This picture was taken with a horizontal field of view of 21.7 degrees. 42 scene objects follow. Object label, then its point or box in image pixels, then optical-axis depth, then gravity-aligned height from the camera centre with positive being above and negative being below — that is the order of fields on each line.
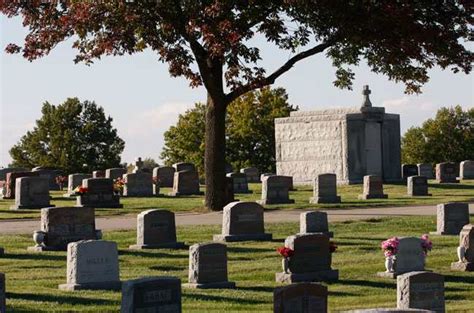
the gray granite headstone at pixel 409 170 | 55.78 +1.74
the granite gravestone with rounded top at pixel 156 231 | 24.89 -0.40
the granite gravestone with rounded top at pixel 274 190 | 39.06 +0.64
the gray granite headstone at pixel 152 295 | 13.93 -0.96
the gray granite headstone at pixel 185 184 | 45.47 +1.00
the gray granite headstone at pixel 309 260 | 20.53 -0.85
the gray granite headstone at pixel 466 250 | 22.27 -0.75
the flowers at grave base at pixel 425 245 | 21.56 -0.63
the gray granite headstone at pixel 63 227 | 24.66 -0.31
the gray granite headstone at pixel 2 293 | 15.29 -0.99
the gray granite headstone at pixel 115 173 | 51.25 +1.60
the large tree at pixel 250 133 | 78.62 +5.07
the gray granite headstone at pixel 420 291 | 15.76 -1.05
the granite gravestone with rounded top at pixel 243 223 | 26.64 -0.28
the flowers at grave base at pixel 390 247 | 21.05 -0.65
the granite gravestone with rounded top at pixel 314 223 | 26.85 -0.29
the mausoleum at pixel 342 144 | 52.25 +2.84
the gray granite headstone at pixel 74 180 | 47.61 +1.25
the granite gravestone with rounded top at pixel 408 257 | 21.30 -0.84
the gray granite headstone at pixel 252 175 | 56.72 +1.62
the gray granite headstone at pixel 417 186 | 44.41 +0.82
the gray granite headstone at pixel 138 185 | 45.00 +0.97
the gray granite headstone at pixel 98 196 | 38.16 +0.49
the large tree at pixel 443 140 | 89.25 +5.07
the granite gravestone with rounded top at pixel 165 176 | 51.94 +1.48
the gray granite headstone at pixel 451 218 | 27.91 -0.22
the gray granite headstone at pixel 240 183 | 46.34 +1.03
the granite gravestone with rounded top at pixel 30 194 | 38.41 +0.56
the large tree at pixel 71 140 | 78.31 +4.63
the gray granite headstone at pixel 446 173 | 54.16 +1.55
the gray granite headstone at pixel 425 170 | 57.72 +1.82
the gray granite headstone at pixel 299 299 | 13.90 -1.01
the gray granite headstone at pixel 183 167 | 52.88 +1.90
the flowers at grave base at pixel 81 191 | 37.50 +0.63
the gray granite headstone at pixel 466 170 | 57.72 +1.79
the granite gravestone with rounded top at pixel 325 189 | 39.91 +0.67
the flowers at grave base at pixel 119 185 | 39.94 +0.89
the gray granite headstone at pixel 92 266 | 18.88 -0.83
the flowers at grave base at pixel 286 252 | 20.33 -0.69
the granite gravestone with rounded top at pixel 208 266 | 19.30 -0.87
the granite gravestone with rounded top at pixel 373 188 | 42.59 +0.73
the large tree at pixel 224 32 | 34.38 +5.09
